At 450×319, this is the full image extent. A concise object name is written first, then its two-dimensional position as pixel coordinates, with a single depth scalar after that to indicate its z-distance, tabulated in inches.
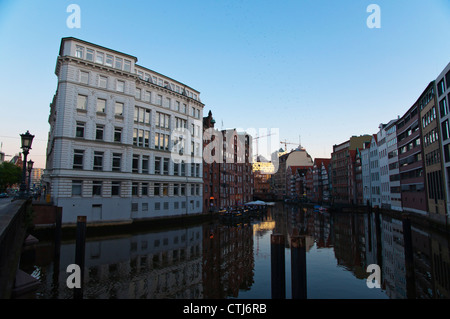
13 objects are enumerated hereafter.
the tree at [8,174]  3056.3
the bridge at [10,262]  410.7
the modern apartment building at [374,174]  3201.3
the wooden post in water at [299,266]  420.5
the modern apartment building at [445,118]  1524.4
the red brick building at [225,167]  2495.1
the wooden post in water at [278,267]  435.8
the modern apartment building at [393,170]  2677.2
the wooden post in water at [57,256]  601.9
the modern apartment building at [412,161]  2099.8
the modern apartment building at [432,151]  1685.5
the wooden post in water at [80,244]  610.3
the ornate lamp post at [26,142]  829.2
